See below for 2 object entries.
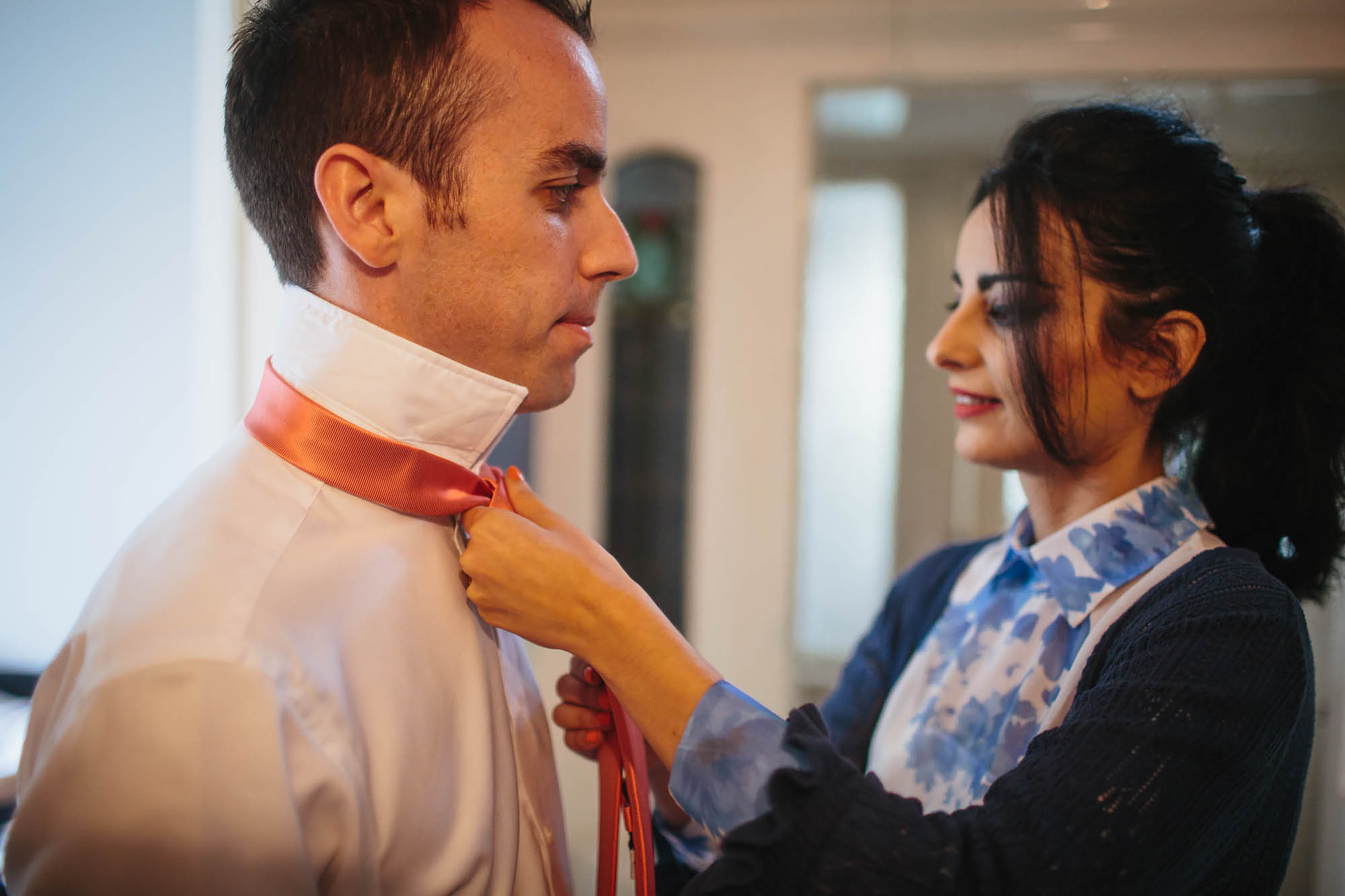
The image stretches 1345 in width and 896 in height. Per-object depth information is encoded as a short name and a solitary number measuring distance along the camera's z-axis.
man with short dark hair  0.52
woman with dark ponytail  0.62
